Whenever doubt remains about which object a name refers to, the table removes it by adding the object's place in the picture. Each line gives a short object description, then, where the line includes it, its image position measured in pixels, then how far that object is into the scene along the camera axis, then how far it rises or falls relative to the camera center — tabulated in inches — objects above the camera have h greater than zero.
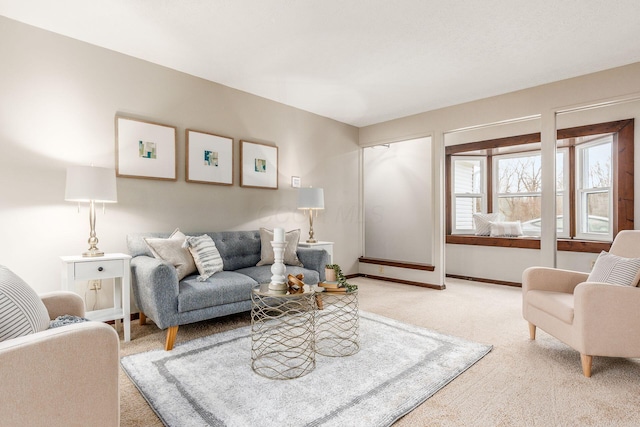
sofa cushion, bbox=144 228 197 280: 111.3 -13.0
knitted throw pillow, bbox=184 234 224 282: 116.4 -14.6
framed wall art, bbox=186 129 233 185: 143.1 +24.7
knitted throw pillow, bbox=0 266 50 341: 45.8 -13.9
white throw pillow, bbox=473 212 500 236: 217.9 -6.3
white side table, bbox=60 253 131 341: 99.6 -18.1
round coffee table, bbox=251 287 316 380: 85.2 -39.6
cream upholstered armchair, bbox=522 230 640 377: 80.2 -24.9
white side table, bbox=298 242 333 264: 169.9 -16.1
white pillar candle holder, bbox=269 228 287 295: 89.5 -14.3
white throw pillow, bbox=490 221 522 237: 209.3 -10.5
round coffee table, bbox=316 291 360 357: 98.4 -39.9
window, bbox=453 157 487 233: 230.7 +14.0
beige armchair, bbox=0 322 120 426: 40.5 -20.9
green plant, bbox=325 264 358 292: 100.3 -20.8
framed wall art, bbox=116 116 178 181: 124.6 +25.0
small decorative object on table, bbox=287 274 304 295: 90.6 -19.5
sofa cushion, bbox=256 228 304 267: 143.6 -15.9
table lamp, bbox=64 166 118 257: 101.4 +9.1
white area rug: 66.8 -39.8
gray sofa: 98.2 -23.0
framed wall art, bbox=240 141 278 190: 161.6 +24.2
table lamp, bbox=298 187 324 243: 171.6 +7.9
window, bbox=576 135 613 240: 180.4 +12.0
